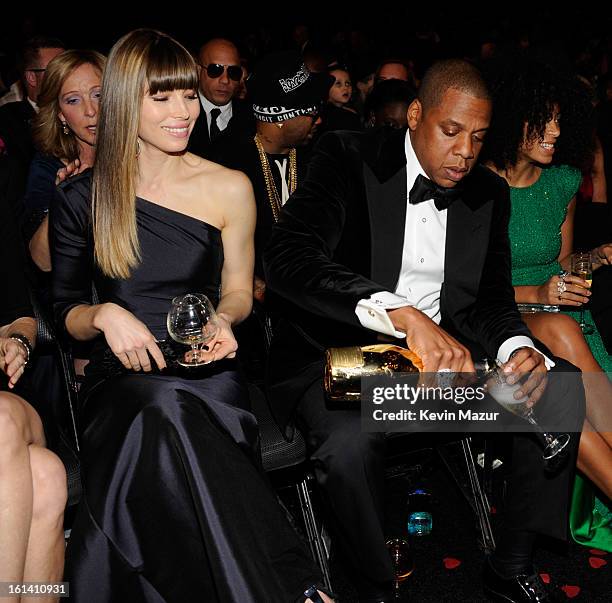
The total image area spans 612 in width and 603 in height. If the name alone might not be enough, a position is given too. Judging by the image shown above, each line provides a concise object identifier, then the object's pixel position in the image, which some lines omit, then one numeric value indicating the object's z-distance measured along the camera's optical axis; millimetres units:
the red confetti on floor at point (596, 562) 2703
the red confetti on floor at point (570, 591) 2547
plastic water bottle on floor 2961
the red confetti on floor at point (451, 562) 2748
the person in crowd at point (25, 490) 1963
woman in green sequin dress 2830
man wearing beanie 3588
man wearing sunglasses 4910
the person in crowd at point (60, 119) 3023
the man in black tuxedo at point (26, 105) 3961
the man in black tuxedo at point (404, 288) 2277
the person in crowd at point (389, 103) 4391
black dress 2092
